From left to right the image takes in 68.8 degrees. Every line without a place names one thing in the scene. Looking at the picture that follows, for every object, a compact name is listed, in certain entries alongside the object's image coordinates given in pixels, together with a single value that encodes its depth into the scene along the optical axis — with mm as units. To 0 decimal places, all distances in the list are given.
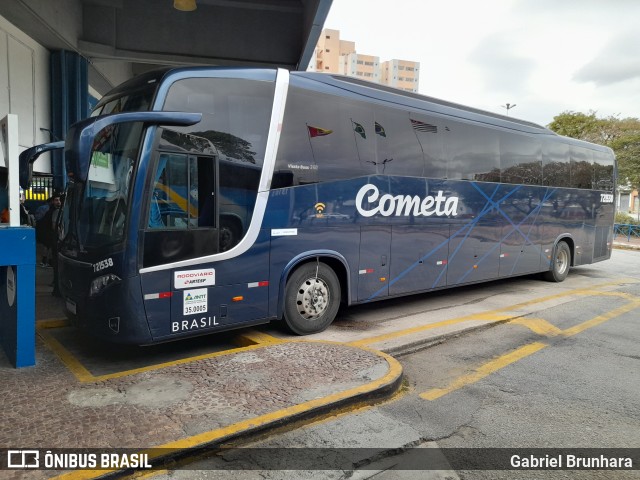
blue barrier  4625
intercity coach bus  5008
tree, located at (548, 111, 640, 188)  34625
